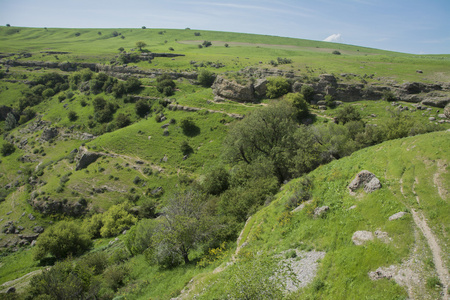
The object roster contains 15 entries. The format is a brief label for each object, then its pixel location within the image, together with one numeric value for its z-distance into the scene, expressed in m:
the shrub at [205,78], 81.88
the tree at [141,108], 74.75
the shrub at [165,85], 78.62
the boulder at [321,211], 18.25
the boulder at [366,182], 17.44
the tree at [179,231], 22.83
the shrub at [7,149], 74.92
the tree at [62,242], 37.25
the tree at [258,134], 42.81
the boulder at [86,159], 58.62
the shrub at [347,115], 50.88
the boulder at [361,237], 14.00
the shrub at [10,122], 86.31
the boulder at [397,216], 14.27
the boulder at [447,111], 41.89
